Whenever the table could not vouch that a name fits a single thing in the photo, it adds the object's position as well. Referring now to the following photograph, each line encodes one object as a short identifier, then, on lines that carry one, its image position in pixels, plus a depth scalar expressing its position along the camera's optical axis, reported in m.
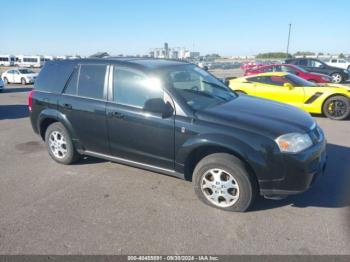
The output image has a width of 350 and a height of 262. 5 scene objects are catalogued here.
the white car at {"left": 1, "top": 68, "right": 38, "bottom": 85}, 23.85
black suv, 3.26
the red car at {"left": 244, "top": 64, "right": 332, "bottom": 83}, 13.64
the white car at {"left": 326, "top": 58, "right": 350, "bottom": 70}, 30.08
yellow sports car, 8.24
